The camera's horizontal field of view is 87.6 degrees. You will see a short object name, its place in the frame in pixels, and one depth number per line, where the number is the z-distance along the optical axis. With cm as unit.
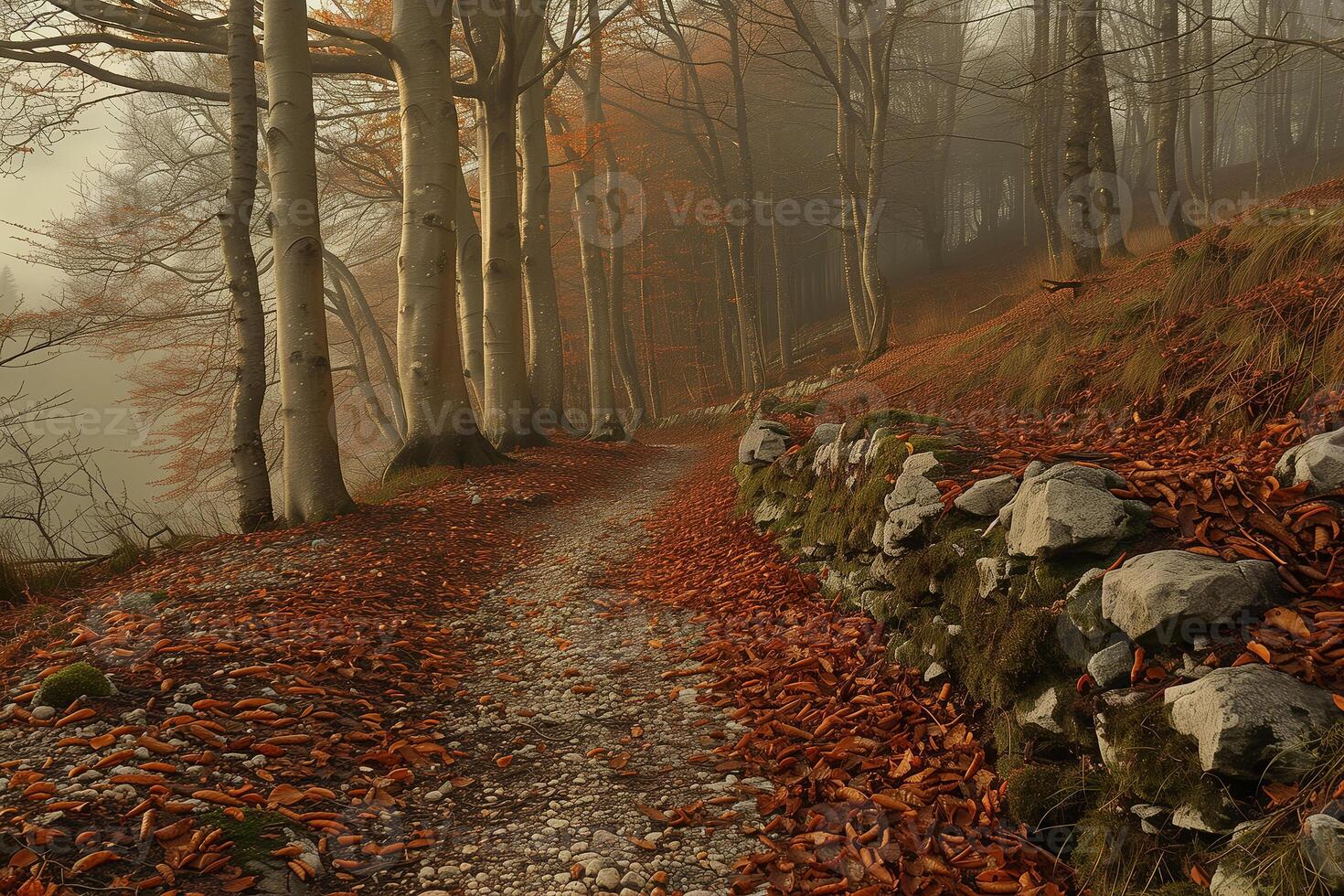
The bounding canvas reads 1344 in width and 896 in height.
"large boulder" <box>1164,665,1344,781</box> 183
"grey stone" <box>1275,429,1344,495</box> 254
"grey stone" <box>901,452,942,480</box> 403
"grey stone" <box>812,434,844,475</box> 539
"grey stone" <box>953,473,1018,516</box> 343
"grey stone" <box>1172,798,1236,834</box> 189
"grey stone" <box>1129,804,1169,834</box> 206
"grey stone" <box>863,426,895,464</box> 481
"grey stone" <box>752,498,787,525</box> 611
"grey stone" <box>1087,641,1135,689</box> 236
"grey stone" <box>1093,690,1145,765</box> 225
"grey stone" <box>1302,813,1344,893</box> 156
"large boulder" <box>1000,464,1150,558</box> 279
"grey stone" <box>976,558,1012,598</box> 306
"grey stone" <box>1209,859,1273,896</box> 170
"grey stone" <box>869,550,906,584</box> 388
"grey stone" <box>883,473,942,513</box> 387
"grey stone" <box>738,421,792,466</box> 695
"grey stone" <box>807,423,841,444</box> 586
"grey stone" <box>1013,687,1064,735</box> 252
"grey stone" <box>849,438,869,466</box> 500
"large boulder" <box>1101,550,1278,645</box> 222
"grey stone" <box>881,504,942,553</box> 376
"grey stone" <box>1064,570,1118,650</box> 249
